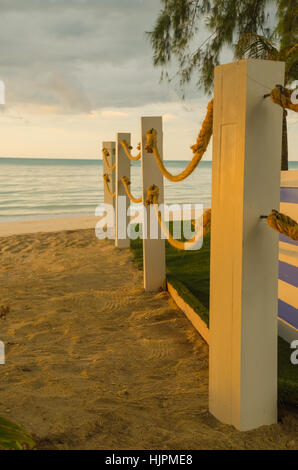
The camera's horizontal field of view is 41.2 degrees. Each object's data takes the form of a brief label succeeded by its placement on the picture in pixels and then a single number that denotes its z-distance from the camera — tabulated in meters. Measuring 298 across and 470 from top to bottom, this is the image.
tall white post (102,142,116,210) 7.20
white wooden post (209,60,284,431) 1.66
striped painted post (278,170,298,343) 2.50
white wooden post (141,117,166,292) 3.92
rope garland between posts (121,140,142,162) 4.72
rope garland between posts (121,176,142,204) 5.52
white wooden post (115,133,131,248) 5.93
